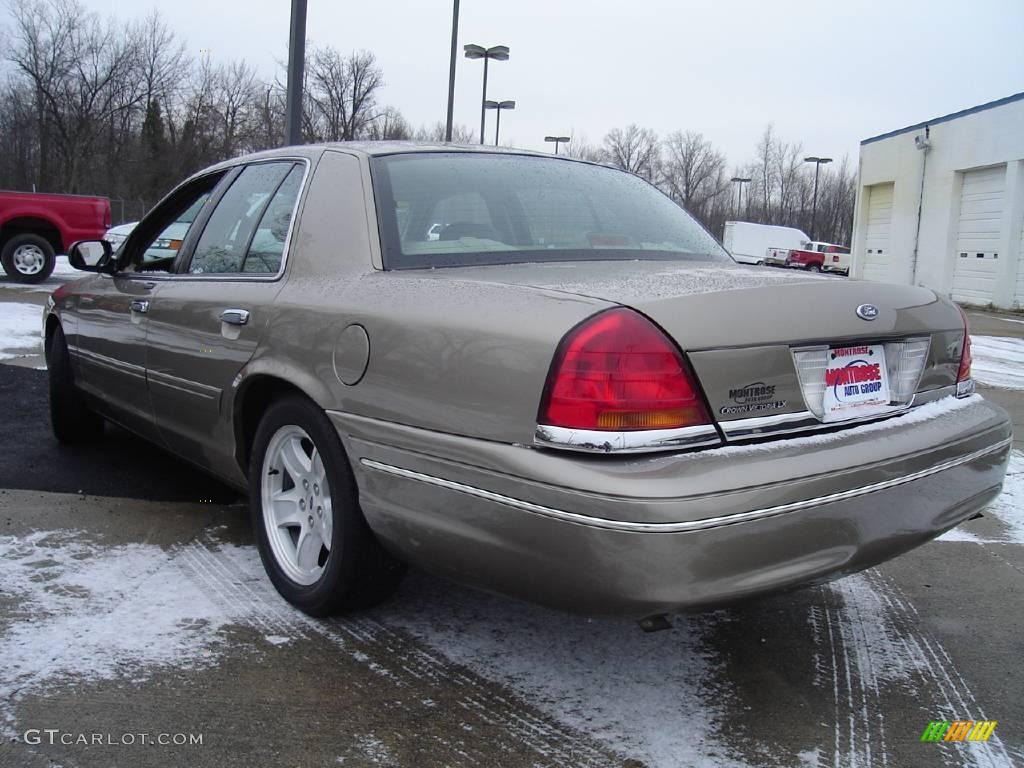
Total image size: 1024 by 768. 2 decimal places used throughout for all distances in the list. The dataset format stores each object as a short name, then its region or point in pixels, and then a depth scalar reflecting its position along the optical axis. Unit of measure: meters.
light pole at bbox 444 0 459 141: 16.59
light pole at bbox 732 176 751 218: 66.09
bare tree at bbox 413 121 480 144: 49.42
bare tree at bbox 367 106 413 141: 46.50
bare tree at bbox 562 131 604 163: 57.36
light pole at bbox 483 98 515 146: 31.28
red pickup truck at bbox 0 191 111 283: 14.55
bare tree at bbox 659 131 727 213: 69.12
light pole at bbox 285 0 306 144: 8.98
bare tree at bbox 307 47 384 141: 44.41
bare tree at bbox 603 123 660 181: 62.91
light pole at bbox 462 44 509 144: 23.50
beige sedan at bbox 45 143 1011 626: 2.07
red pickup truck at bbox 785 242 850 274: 40.41
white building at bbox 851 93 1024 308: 21.44
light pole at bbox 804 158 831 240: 59.78
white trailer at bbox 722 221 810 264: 48.56
